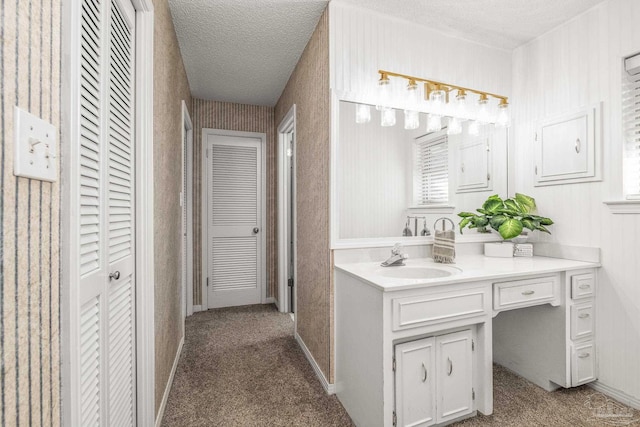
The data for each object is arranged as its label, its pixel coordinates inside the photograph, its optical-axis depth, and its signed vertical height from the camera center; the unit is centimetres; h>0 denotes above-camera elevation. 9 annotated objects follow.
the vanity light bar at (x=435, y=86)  203 +92
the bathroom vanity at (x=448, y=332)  146 -64
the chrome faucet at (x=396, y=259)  183 -26
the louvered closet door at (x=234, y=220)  360 -7
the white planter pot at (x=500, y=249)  219 -25
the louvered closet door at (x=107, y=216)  95 -1
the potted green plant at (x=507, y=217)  215 -2
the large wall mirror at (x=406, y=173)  203 +30
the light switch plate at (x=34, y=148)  51 +12
